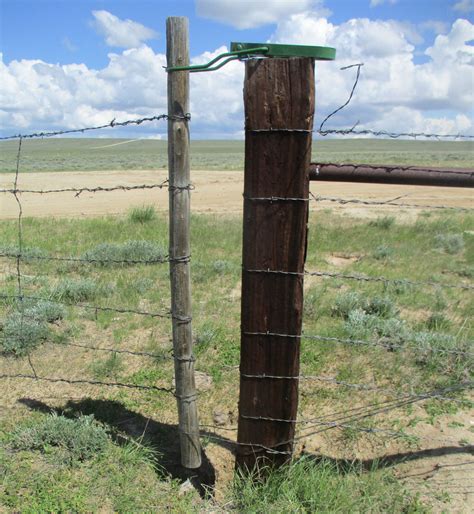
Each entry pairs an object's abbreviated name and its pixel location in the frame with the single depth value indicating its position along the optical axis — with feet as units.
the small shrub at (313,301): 18.39
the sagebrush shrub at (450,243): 28.96
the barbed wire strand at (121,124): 8.77
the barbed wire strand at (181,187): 9.01
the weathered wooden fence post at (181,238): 8.44
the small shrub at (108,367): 14.51
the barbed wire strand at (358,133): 8.18
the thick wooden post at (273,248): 8.10
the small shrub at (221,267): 23.11
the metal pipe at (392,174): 8.78
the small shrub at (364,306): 18.08
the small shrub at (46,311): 17.35
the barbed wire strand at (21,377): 13.78
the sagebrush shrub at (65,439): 10.97
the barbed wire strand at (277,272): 8.84
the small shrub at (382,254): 26.50
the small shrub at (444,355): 13.84
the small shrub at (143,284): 20.47
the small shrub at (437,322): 16.85
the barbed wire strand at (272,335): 9.19
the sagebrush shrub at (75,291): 19.62
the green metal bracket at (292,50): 7.81
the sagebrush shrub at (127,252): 25.62
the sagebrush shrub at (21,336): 15.49
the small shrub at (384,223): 35.96
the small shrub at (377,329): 15.65
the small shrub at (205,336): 15.99
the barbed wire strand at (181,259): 9.45
